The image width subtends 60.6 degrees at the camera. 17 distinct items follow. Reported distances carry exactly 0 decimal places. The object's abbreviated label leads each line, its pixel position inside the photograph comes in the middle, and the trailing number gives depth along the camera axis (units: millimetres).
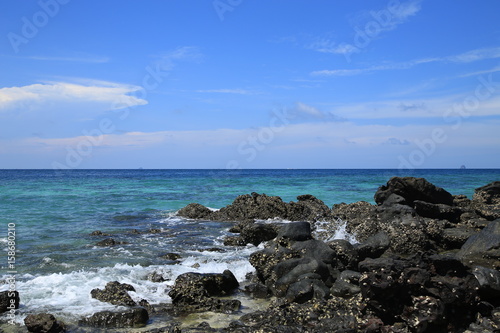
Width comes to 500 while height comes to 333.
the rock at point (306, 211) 21609
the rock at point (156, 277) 11055
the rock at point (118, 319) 7984
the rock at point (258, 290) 10023
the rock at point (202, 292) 8867
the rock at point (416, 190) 18672
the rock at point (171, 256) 13712
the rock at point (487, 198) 18625
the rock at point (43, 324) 7473
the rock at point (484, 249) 9859
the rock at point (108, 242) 15716
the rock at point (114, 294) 8984
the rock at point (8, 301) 8562
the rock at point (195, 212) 24797
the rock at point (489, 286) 7656
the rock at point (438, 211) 16906
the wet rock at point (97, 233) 17859
